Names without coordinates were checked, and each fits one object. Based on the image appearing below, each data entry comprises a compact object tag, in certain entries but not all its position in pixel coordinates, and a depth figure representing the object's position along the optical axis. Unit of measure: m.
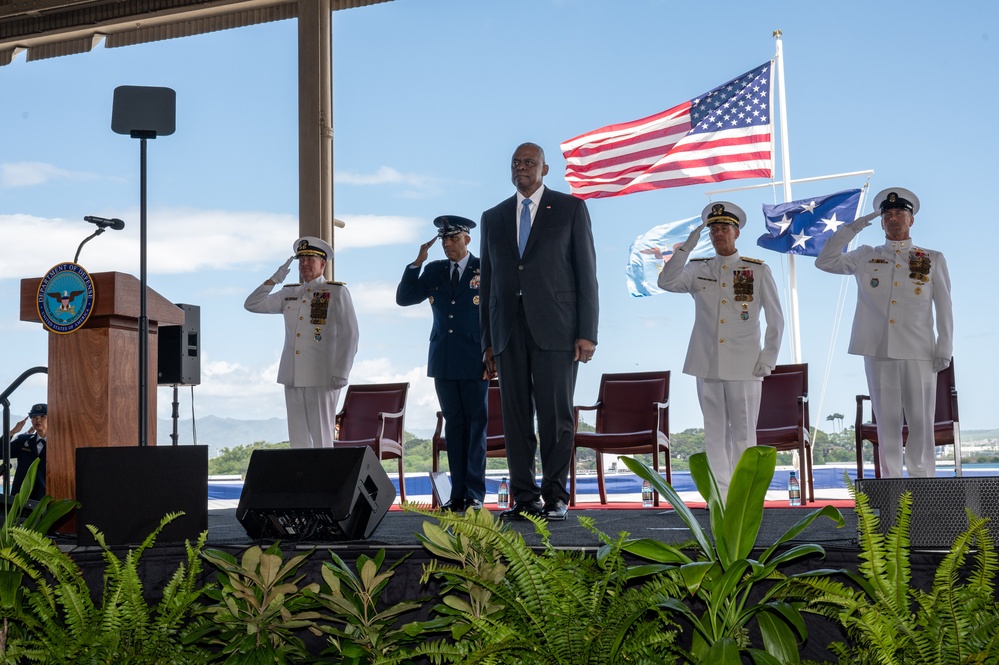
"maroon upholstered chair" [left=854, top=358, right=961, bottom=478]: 4.88
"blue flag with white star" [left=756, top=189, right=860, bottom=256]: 7.15
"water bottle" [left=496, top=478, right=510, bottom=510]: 5.07
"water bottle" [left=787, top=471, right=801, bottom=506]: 5.35
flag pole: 7.29
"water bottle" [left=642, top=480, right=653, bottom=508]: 5.33
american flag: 7.07
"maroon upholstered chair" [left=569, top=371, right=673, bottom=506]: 5.48
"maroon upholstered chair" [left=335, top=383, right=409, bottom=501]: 6.21
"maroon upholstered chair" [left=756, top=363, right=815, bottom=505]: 5.25
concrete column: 6.41
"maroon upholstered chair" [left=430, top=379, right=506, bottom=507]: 5.58
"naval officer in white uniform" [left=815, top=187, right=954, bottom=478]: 4.11
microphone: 3.55
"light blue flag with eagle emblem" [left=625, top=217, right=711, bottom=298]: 8.75
